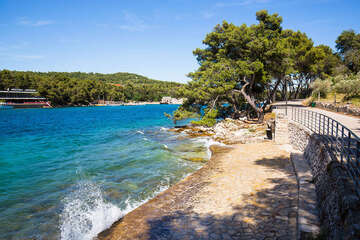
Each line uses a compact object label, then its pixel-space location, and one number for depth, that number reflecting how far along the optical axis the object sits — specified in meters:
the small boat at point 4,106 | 104.43
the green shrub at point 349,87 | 25.84
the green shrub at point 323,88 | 35.41
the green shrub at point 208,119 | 25.06
